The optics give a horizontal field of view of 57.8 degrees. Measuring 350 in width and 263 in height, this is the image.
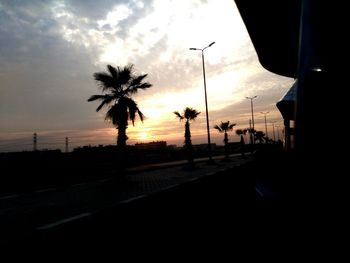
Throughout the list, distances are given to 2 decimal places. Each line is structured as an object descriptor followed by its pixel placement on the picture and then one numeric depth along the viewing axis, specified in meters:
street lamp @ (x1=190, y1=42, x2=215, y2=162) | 40.47
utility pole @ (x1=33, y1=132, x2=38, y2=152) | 54.25
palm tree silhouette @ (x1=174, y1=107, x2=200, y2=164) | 34.51
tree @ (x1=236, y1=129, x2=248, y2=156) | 77.51
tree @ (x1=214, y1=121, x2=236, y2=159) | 55.62
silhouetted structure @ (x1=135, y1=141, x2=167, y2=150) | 153.93
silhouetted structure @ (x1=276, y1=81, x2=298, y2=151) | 7.53
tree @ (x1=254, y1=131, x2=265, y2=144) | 95.06
